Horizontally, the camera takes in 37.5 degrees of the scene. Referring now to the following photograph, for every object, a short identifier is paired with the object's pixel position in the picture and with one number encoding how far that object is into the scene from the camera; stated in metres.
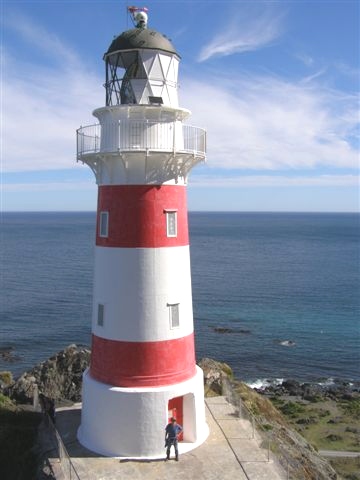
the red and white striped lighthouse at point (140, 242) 12.91
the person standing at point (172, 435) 12.78
